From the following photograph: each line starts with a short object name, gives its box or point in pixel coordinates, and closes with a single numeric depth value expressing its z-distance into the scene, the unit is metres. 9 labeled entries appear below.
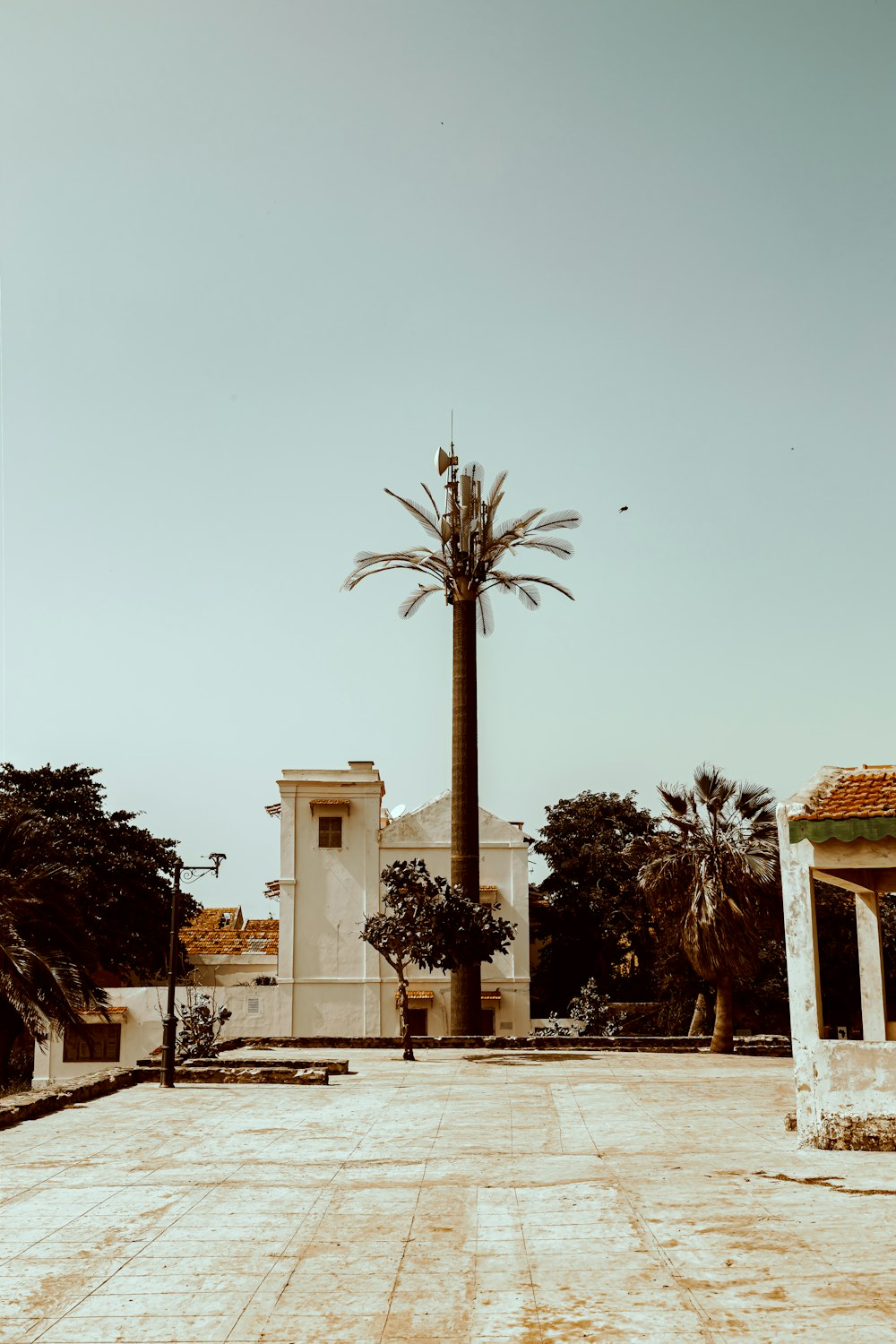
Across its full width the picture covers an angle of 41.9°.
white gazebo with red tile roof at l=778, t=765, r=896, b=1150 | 10.64
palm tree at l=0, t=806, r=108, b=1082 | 20.28
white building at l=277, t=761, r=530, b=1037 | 35.31
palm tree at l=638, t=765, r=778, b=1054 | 25.44
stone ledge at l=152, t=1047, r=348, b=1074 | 20.67
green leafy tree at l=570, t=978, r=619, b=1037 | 31.92
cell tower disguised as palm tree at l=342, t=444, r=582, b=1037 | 29.89
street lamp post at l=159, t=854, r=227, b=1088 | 18.00
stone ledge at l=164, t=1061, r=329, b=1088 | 18.84
